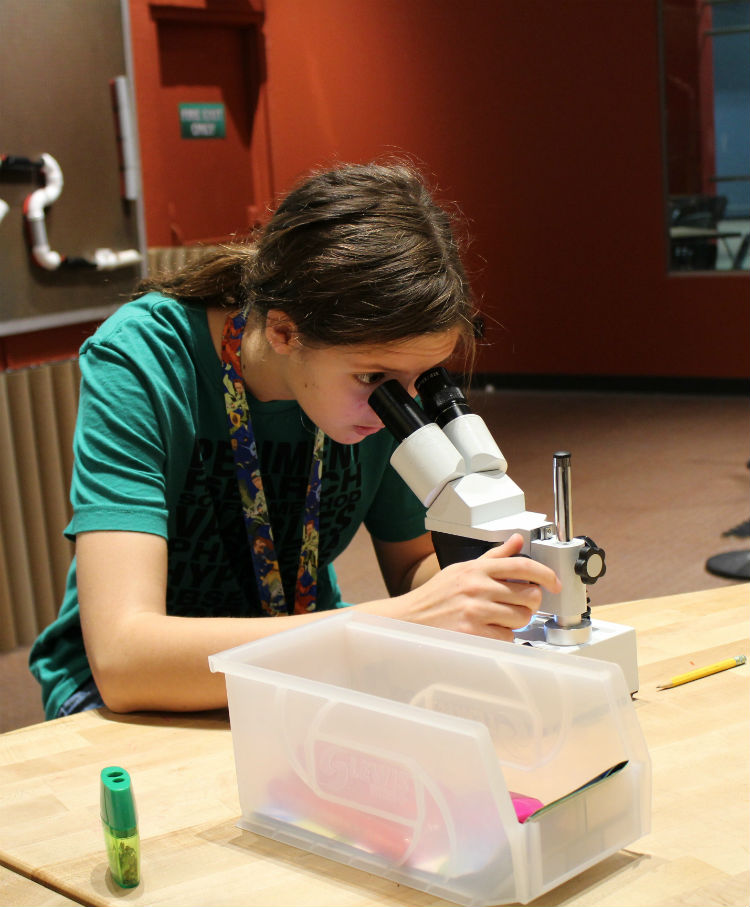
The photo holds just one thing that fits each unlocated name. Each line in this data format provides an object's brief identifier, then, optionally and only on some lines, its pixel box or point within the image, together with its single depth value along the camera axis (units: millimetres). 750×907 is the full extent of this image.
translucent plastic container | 798
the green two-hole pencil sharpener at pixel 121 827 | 856
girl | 1186
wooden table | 842
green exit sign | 5848
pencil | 1212
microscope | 1092
